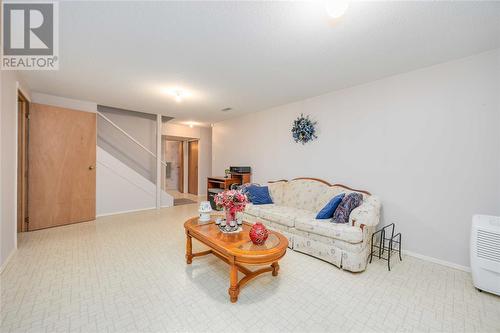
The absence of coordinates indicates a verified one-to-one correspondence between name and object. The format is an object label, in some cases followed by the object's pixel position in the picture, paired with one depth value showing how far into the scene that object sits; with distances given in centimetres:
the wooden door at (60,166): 366
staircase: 457
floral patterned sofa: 239
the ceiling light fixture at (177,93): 357
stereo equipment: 518
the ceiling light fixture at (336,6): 145
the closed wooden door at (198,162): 741
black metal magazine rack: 282
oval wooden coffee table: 183
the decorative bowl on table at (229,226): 236
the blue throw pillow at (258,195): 393
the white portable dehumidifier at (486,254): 191
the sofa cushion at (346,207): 265
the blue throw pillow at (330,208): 284
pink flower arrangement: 231
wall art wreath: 388
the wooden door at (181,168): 827
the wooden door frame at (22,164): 342
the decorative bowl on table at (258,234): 200
